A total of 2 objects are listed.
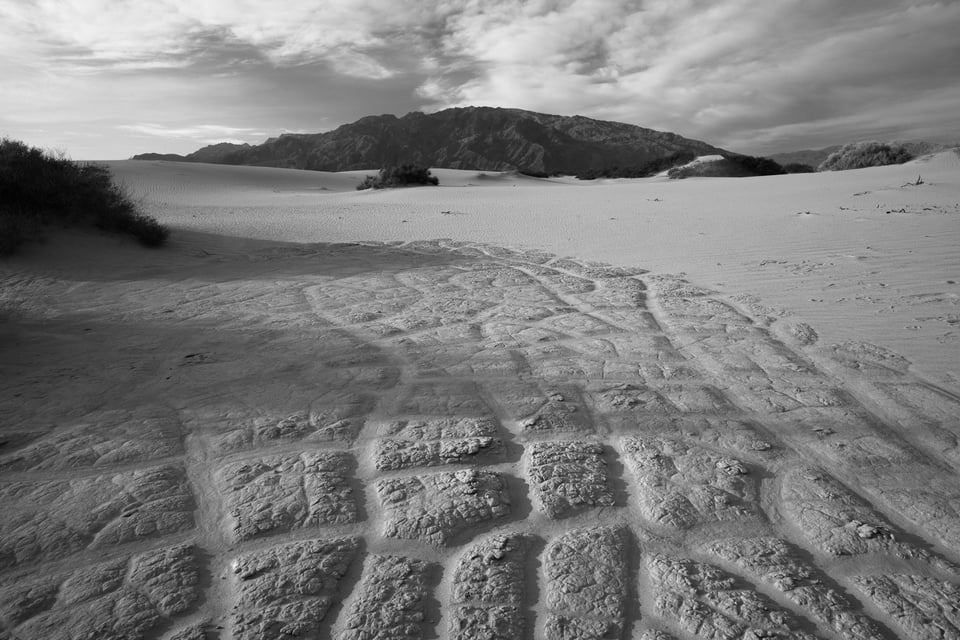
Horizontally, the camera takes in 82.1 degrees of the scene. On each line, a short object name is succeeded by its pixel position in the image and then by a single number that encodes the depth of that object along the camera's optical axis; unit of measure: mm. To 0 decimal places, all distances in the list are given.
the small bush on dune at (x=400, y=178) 17094
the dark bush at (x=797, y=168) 24703
